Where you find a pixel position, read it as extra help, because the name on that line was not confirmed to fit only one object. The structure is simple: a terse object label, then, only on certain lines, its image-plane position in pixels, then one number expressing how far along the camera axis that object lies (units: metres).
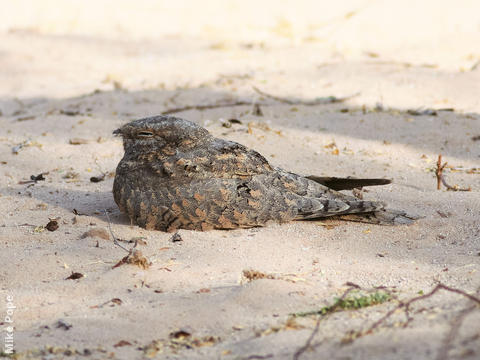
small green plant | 5.36
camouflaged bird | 7.84
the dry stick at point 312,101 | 15.22
